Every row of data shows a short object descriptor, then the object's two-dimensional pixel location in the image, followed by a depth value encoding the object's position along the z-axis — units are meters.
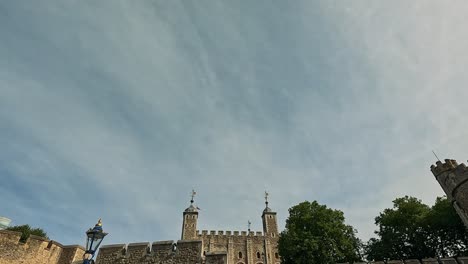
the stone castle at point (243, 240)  41.75
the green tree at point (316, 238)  22.73
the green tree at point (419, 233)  21.77
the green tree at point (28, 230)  25.42
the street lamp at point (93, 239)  7.06
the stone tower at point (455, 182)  16.30
